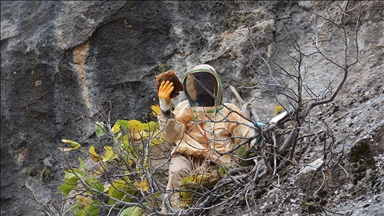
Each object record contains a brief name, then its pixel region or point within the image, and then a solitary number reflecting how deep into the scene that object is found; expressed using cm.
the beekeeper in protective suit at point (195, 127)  1011
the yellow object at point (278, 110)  1060
